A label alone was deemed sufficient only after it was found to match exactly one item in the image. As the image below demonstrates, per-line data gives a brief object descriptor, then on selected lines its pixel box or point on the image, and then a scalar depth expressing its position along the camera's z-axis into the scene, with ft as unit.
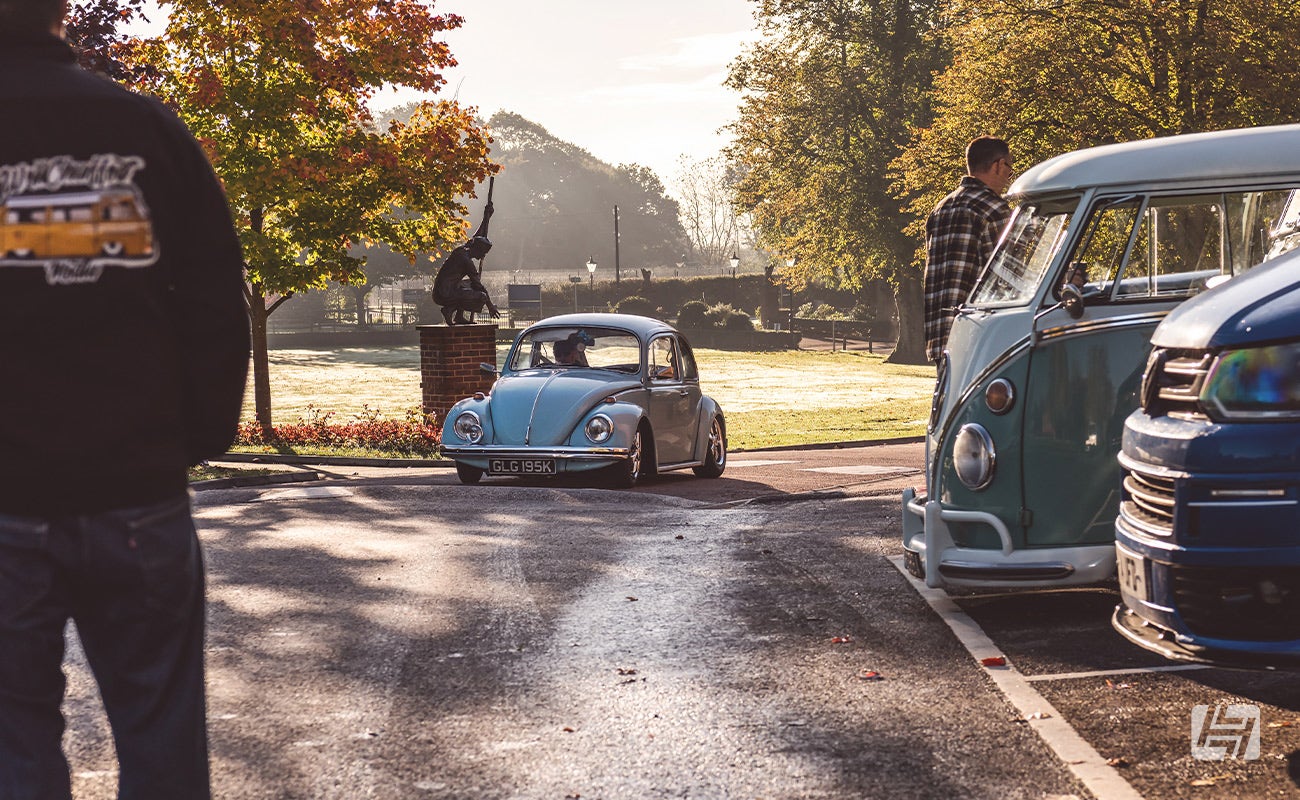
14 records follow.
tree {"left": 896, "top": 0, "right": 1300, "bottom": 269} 97.25
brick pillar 67.31
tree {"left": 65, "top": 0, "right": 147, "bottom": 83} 62.30
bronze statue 69.56
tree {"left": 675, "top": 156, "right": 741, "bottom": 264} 423.64
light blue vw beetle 46.52
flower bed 67.21
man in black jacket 8.74
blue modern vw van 13.94
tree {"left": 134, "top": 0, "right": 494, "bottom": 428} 69.05
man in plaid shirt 27.07
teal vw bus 20.94
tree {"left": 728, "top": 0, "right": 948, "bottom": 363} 176.55
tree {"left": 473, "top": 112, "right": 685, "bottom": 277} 402.11
